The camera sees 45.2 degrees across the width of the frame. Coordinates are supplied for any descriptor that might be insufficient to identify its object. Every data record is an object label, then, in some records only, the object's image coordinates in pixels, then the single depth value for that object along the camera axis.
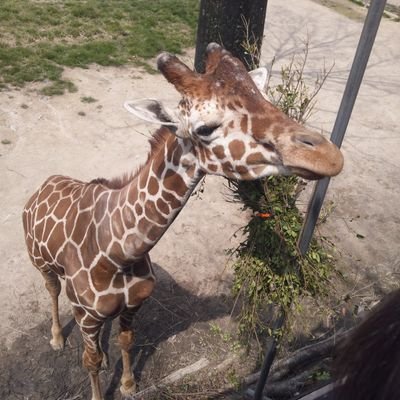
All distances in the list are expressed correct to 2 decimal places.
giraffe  2.80
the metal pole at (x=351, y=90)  2.45
